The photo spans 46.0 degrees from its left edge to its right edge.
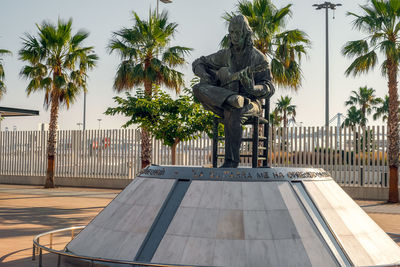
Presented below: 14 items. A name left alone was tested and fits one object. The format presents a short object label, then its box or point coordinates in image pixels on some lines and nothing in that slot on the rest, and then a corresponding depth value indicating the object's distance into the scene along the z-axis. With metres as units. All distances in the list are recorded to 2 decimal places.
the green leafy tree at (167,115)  17.09
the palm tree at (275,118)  53.46
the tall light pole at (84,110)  58.00
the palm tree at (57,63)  24.22
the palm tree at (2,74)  25.25
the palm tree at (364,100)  50.41
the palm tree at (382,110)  47.66
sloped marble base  5.95
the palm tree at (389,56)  20.00
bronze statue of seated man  7.45
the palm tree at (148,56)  21.30
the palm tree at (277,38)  20.33
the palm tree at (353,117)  51.59
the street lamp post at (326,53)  30.64
